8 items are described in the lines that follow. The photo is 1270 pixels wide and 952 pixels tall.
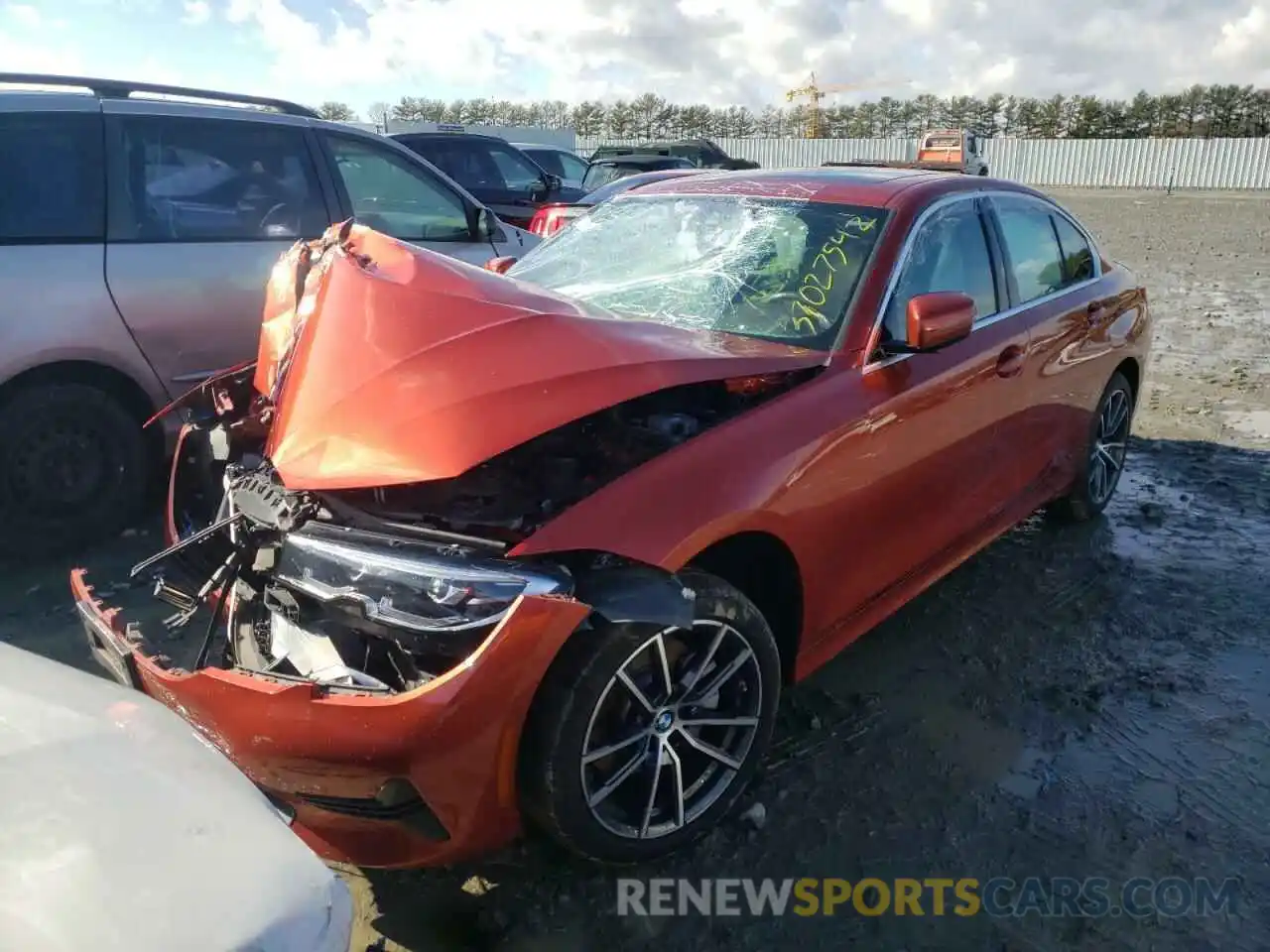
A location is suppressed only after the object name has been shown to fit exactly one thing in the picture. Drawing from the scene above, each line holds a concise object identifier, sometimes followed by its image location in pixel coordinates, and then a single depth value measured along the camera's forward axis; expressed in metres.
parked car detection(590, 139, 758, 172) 18.19
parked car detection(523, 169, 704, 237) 9.01
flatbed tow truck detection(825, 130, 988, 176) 26.03
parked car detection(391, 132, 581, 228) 12.30
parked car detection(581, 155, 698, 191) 14.08
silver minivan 4.20
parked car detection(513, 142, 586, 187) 17.30
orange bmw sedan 2.19
